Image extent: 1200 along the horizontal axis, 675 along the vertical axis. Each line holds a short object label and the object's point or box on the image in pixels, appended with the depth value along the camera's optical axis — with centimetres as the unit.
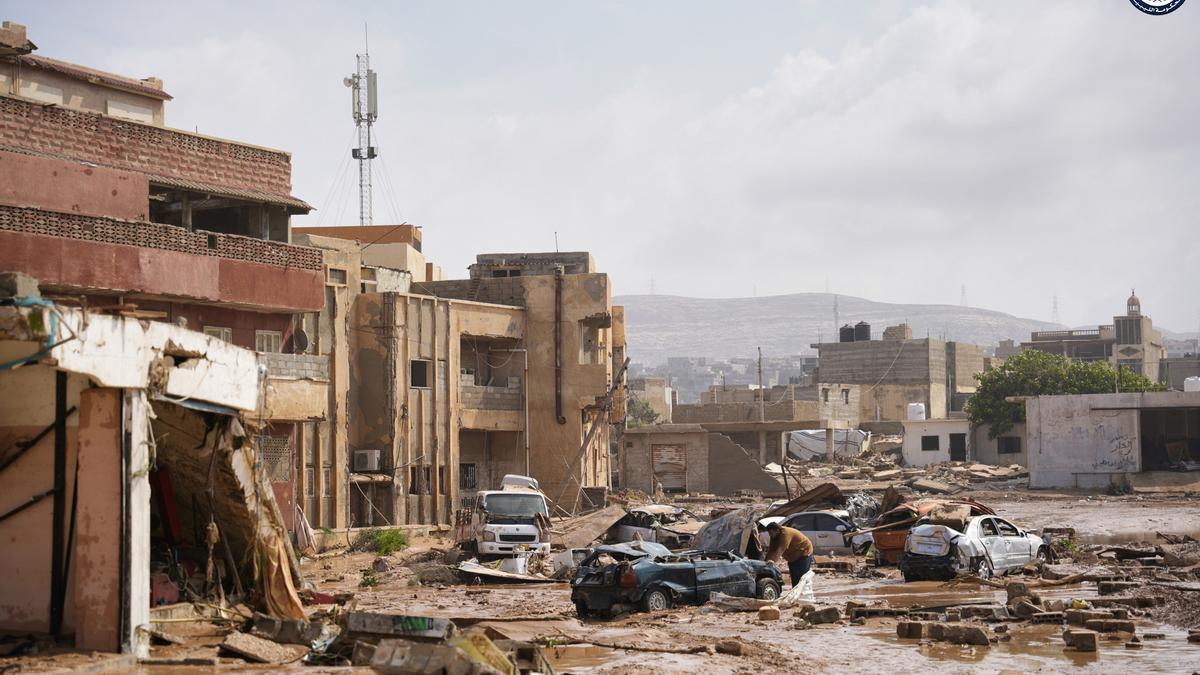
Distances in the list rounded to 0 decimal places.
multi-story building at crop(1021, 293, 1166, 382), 11412
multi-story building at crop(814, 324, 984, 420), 10069
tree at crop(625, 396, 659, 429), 11338
